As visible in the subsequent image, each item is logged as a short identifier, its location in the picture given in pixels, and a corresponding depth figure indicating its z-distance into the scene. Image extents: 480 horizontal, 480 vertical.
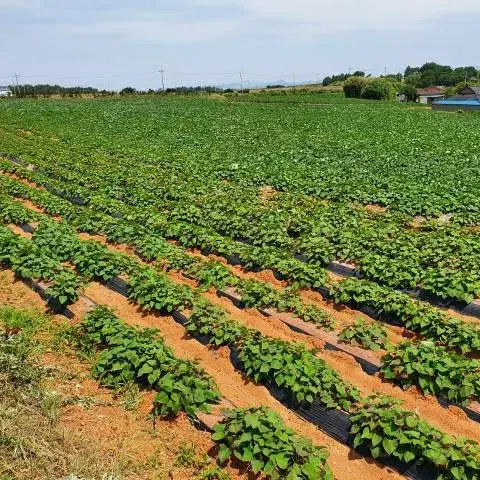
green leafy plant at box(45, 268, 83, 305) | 8.34
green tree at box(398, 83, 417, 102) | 97.50
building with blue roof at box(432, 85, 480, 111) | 67.44
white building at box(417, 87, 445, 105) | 101.98
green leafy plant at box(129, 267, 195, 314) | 8.18
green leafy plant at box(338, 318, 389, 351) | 7.09
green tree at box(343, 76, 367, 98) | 84.75
